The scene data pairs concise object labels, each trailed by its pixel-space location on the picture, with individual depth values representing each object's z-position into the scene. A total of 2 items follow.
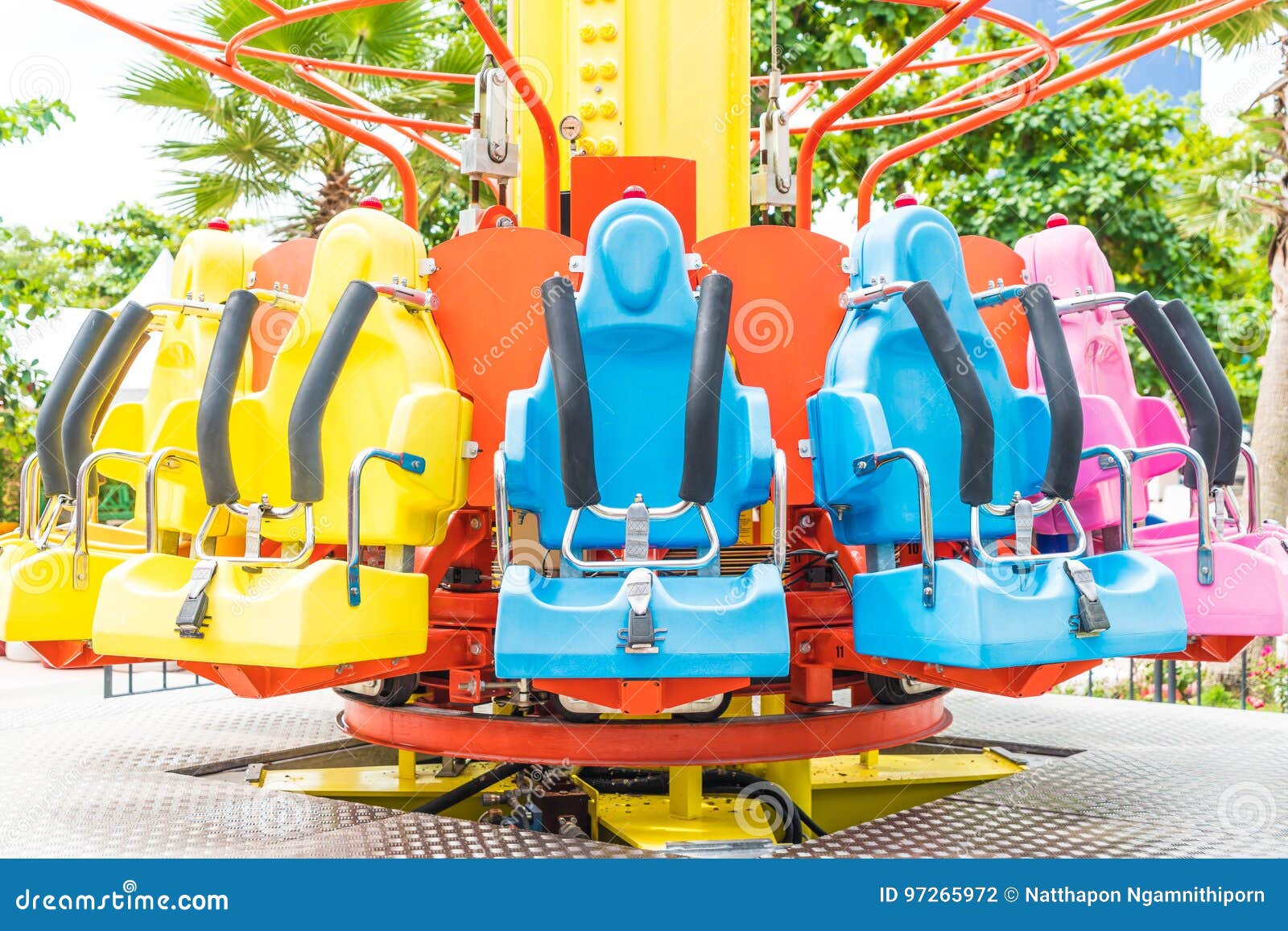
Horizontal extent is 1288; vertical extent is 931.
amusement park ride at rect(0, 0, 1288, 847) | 2.62
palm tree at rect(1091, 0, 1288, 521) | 8.70
